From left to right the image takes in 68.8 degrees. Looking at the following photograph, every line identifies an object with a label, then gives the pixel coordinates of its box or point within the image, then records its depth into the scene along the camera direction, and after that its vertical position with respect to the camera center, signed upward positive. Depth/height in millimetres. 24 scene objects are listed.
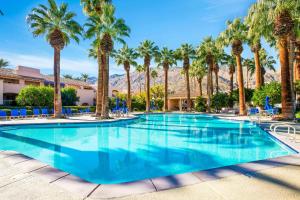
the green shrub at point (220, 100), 34562 +831
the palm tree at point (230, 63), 39353 +7995
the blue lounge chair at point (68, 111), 28222 -491
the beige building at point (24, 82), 33150 +4640
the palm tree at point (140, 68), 46312 +8092
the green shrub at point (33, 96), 28841 +1551
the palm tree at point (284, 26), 16594 +6174
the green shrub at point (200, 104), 37466 +273
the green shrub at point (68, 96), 36928 +1919
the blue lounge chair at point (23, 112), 23531 -505
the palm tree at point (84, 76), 91562 +12982
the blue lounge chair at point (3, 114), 22039 -650
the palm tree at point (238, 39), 26000 +7964
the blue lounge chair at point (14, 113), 22750 -542
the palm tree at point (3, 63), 49369 +10213
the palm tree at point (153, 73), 61562 +9354
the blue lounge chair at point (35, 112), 24750 -494
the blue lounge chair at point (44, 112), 25359 -520
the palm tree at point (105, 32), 22234 +7765
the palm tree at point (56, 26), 22188 +8432
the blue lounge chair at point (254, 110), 21327 -545
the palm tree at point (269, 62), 46019 +9020
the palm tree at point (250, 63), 47200 +9033
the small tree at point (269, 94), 22219 +1146
